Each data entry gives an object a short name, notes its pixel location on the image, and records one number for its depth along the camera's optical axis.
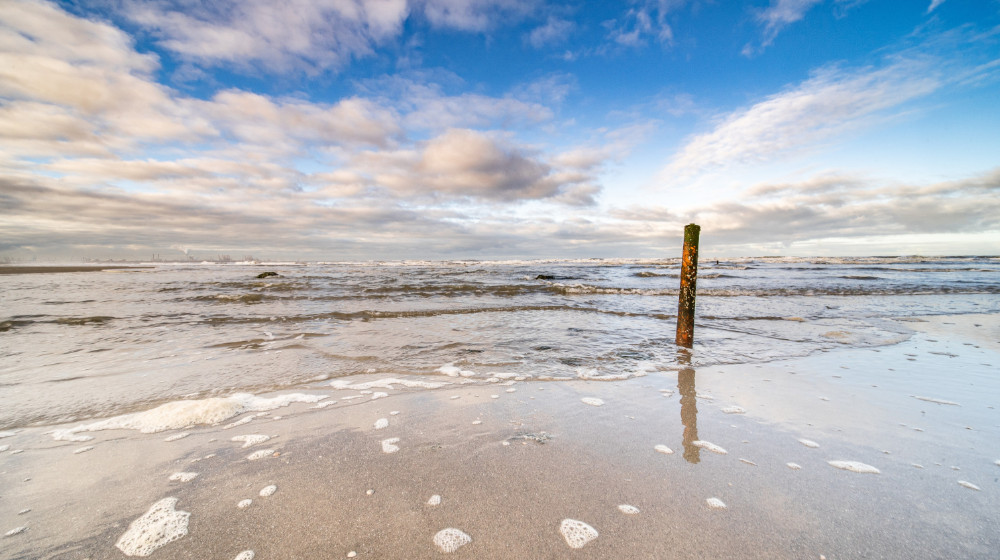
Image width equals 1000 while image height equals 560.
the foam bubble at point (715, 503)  2.11
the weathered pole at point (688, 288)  5.67
